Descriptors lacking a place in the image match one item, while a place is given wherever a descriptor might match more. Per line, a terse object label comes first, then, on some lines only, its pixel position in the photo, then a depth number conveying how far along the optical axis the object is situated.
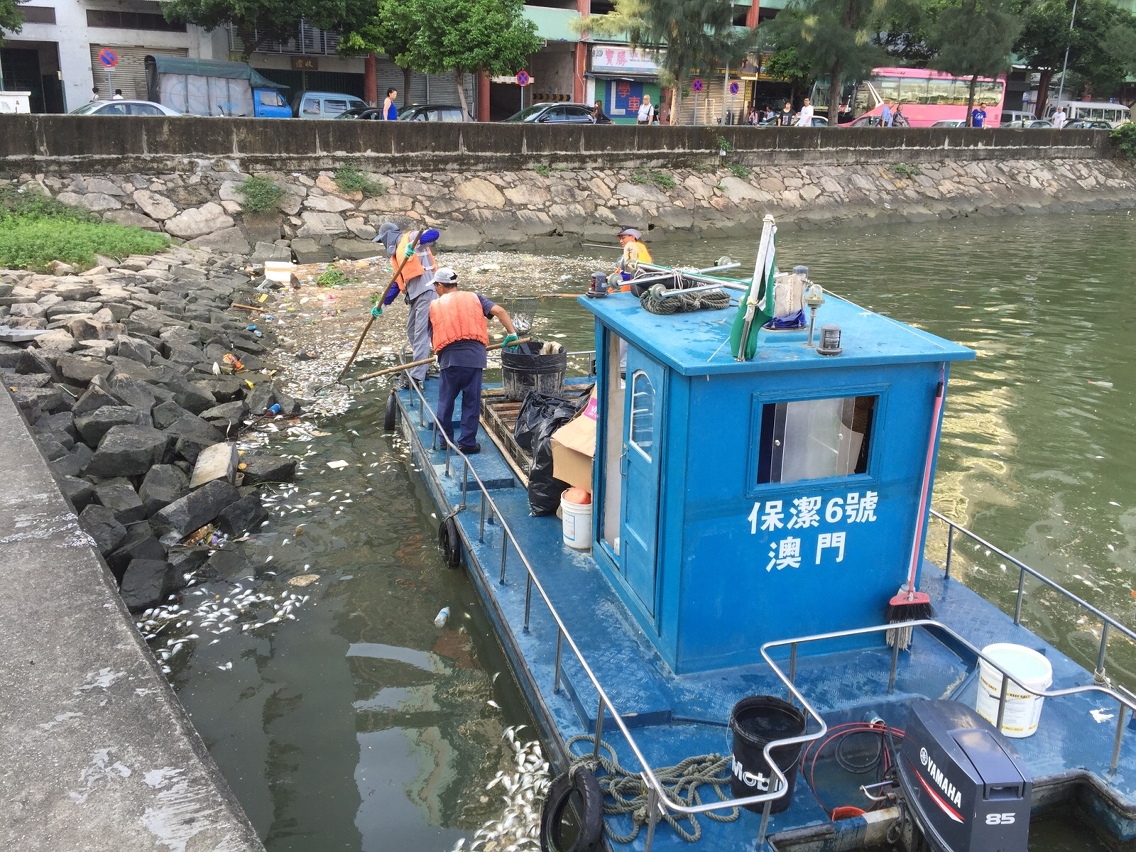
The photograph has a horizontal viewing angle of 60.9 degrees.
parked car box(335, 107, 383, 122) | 30.91
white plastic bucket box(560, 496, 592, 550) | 7.33
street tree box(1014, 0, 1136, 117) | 49.94
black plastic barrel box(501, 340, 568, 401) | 10.52
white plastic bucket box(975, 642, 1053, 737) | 5.22
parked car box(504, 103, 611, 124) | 30.52
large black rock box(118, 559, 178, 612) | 7.46
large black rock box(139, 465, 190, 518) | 8.68
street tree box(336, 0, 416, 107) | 34.31
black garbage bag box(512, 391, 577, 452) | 8.74
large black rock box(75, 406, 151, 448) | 9.48
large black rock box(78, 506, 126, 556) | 7.77
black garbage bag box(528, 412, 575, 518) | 7.93
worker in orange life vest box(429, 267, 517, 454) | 9.30
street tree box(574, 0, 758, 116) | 35.34
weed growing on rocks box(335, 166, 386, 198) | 23.39
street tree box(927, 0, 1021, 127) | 39.12
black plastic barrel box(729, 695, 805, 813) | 4.70
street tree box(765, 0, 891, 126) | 34.34
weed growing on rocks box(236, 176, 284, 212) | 21.92
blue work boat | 4.89
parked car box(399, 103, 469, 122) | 30.07
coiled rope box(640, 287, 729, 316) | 6.28
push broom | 5.80
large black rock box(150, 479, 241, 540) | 8.52
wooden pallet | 8.96
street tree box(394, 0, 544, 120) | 33.34
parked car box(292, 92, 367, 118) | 31.33
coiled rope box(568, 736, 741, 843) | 4.77
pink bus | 45.31
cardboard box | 7.43
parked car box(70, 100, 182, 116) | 23.16
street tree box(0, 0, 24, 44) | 29.55
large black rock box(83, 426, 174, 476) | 8.88
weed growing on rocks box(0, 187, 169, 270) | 16.12
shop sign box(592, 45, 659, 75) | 43.47
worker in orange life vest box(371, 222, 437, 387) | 11.34
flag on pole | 4.99
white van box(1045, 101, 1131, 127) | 49.50
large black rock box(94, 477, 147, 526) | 8.26
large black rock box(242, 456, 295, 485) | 9.83
